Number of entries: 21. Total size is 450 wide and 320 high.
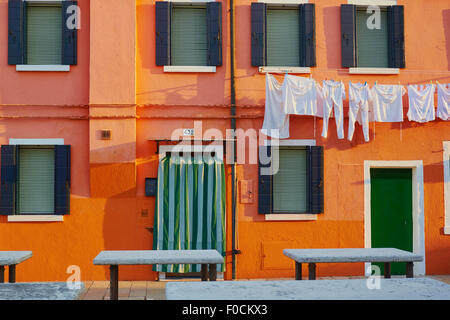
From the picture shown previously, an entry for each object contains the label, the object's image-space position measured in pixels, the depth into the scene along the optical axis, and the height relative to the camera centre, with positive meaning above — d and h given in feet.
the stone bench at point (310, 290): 15.42 -3.55
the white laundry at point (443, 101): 35.94 +4.83
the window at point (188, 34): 35.81 +9.52
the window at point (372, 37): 36.86 +9.55
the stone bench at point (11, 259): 24.24 -3.80
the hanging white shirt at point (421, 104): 35.55 +4.63
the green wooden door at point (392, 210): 37.52 -2.49
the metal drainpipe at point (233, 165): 35.86 +0.69
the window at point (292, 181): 36.11 -0.44
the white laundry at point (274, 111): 34.99 +4.14
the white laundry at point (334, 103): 34.88 +4.64
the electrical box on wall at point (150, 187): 35.55 -0.77
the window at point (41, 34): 35.47 +9.46
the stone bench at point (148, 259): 23.68 -3.75
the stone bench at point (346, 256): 24.80 -3.83
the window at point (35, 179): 35.09 -0.23
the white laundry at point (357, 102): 35.04 +4.68
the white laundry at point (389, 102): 35.19 +4.71
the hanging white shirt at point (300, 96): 34.50 +5.03
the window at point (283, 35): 36.32 +9.58
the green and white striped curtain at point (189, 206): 35.37 -2.05
